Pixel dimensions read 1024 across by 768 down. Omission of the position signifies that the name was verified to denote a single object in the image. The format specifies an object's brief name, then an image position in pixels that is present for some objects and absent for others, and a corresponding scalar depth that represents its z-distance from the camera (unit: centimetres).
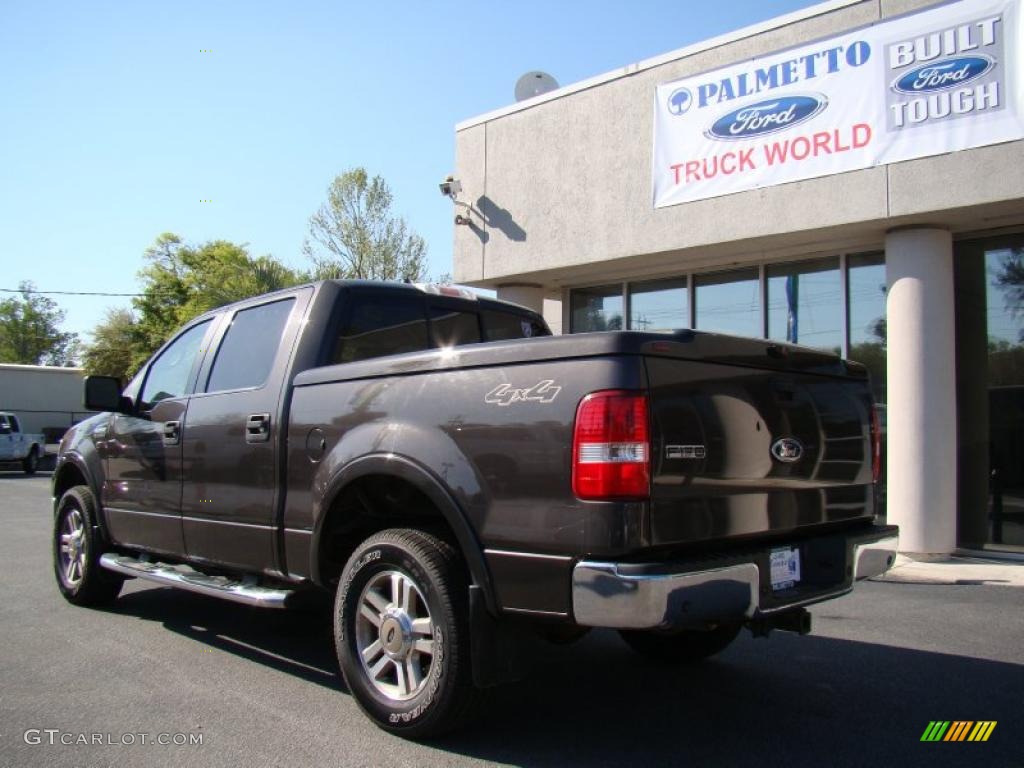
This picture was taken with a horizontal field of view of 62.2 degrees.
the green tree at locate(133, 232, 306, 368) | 4325
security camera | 1320
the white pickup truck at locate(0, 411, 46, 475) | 2314
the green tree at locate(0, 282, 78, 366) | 7644
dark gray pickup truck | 303
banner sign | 852
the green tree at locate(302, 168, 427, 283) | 3136
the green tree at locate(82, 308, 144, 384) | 4656
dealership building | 876
